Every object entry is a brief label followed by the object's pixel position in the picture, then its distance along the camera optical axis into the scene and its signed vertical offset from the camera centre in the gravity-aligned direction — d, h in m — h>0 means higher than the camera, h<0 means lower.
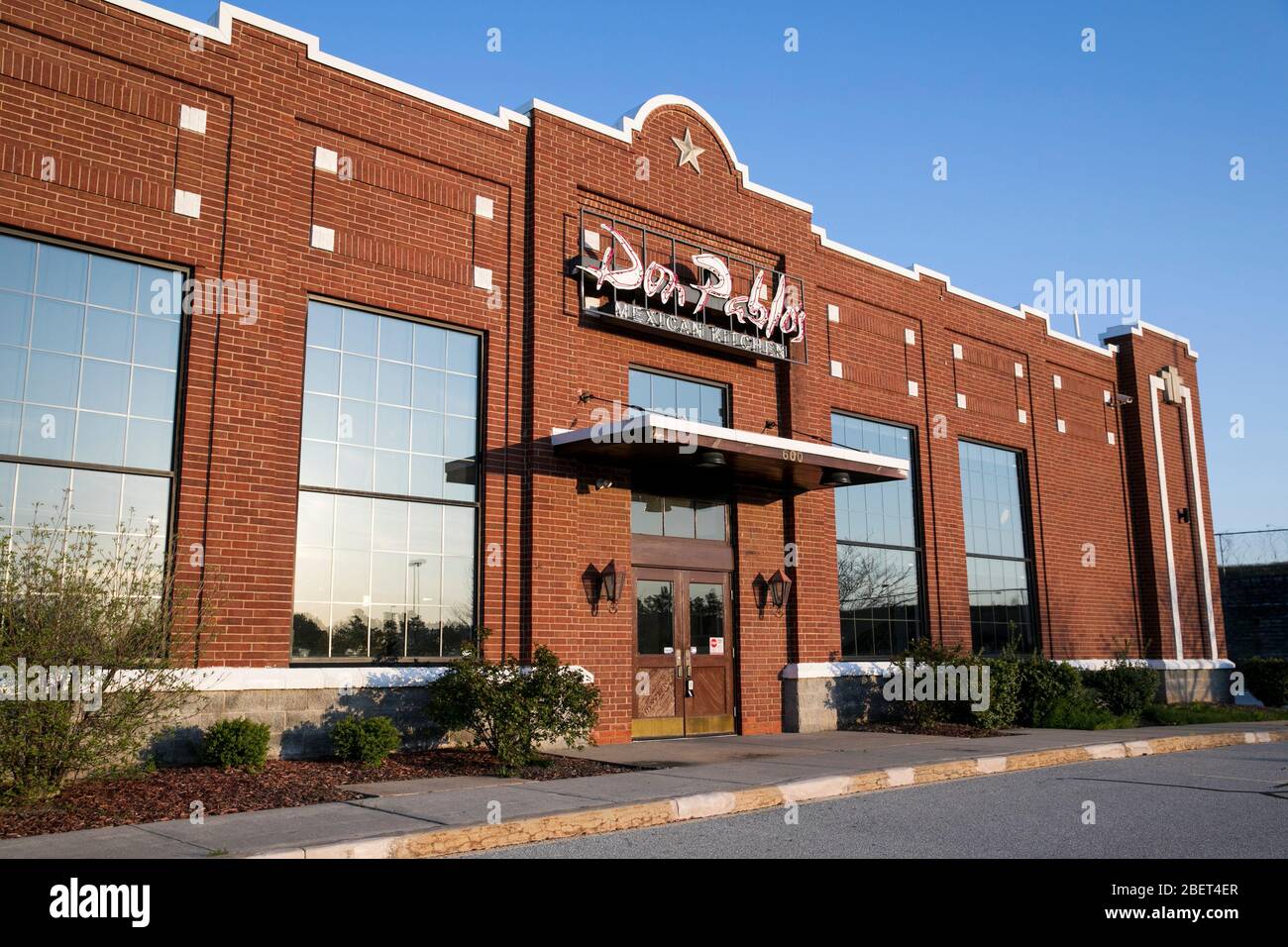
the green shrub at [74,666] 9.05 -0.06
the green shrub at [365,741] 12.21 -0.97
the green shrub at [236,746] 11.38 -0.95
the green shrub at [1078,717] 18.98 -1.22
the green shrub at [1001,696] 18.22 -0.80
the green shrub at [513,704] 12.20 -0.58
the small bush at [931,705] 18.42 -0.96
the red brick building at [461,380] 12.24 +3.95
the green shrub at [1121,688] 21.58 -0.80
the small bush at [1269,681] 27.94 -0.87
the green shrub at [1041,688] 19.30 -0.70
